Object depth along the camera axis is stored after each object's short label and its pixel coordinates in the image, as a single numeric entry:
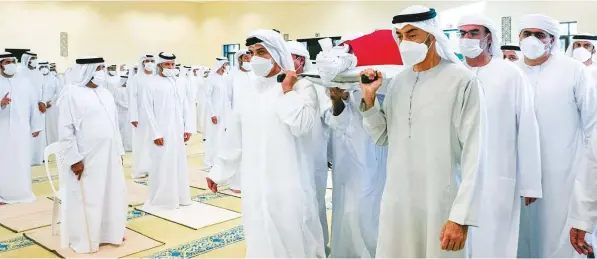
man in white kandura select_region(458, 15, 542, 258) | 2.79
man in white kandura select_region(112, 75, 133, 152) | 9.82
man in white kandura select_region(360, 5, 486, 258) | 1.99
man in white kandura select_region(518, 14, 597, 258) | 2.99
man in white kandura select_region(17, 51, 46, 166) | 7.77
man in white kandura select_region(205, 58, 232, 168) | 7.84
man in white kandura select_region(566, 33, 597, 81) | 4.86
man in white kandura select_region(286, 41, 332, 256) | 3.07
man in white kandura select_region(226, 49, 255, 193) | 6.32
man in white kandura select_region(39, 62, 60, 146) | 9.54
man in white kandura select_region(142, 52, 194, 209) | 5.50
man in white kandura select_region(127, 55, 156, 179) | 5.62
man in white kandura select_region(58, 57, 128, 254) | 4.05
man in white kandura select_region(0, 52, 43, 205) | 6.08
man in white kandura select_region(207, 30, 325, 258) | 2.94
